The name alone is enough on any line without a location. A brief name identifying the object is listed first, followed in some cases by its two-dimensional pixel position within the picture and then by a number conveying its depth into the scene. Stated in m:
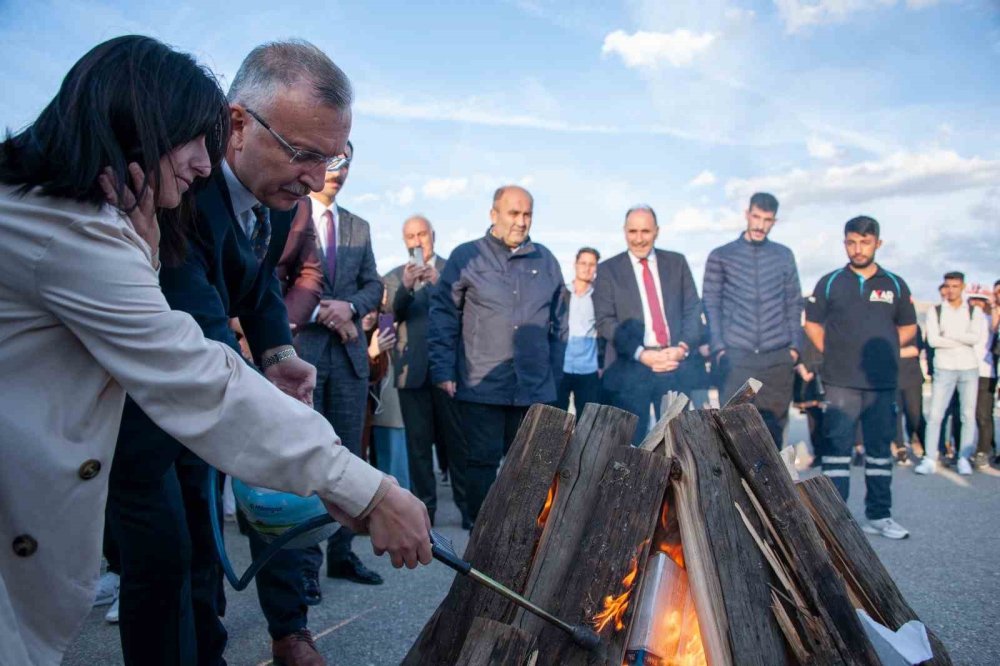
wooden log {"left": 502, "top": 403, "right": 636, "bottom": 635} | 2.11
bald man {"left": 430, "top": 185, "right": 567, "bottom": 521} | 4.80
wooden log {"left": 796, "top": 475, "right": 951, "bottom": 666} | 2.30
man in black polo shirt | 5.38
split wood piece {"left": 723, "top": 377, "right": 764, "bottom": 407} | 2.62
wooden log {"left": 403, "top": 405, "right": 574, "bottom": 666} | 2.11
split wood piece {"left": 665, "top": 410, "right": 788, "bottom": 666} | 2.04
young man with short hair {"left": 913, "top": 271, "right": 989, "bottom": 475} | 8.29
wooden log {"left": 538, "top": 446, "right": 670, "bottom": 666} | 2.04
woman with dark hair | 1.41
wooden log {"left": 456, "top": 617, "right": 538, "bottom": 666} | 1.73
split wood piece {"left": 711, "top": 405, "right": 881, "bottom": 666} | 2.03
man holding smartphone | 5.45
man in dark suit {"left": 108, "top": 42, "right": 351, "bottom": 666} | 2.04
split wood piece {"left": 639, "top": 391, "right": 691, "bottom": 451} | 2.47
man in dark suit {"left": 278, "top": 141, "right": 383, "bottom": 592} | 3.95
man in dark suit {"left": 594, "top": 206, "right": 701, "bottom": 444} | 6.17
